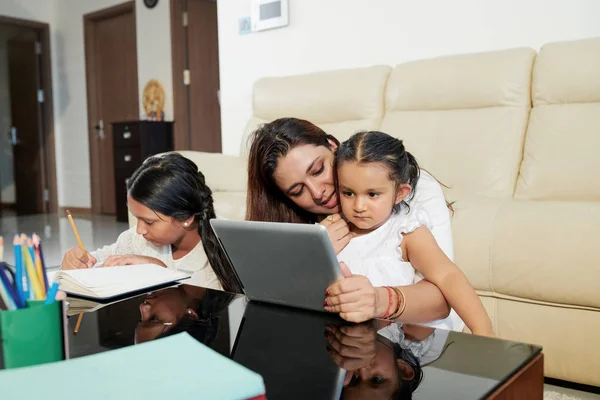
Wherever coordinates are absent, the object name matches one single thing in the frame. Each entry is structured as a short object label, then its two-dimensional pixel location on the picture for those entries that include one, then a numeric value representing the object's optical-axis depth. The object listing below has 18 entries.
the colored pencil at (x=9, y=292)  0.51
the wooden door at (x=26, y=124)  6.54
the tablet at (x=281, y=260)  0.74
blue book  0.42
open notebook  0.93
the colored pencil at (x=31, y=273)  0.52
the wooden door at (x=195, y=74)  5.27
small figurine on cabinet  5.40
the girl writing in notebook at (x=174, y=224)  1.30
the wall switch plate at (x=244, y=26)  3.18
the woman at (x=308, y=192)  0.95
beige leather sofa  1.42
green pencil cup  0.51
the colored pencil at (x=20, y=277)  0.51
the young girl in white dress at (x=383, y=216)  1.03
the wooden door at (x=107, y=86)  5.79
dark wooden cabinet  5.14
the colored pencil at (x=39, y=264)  0.53
